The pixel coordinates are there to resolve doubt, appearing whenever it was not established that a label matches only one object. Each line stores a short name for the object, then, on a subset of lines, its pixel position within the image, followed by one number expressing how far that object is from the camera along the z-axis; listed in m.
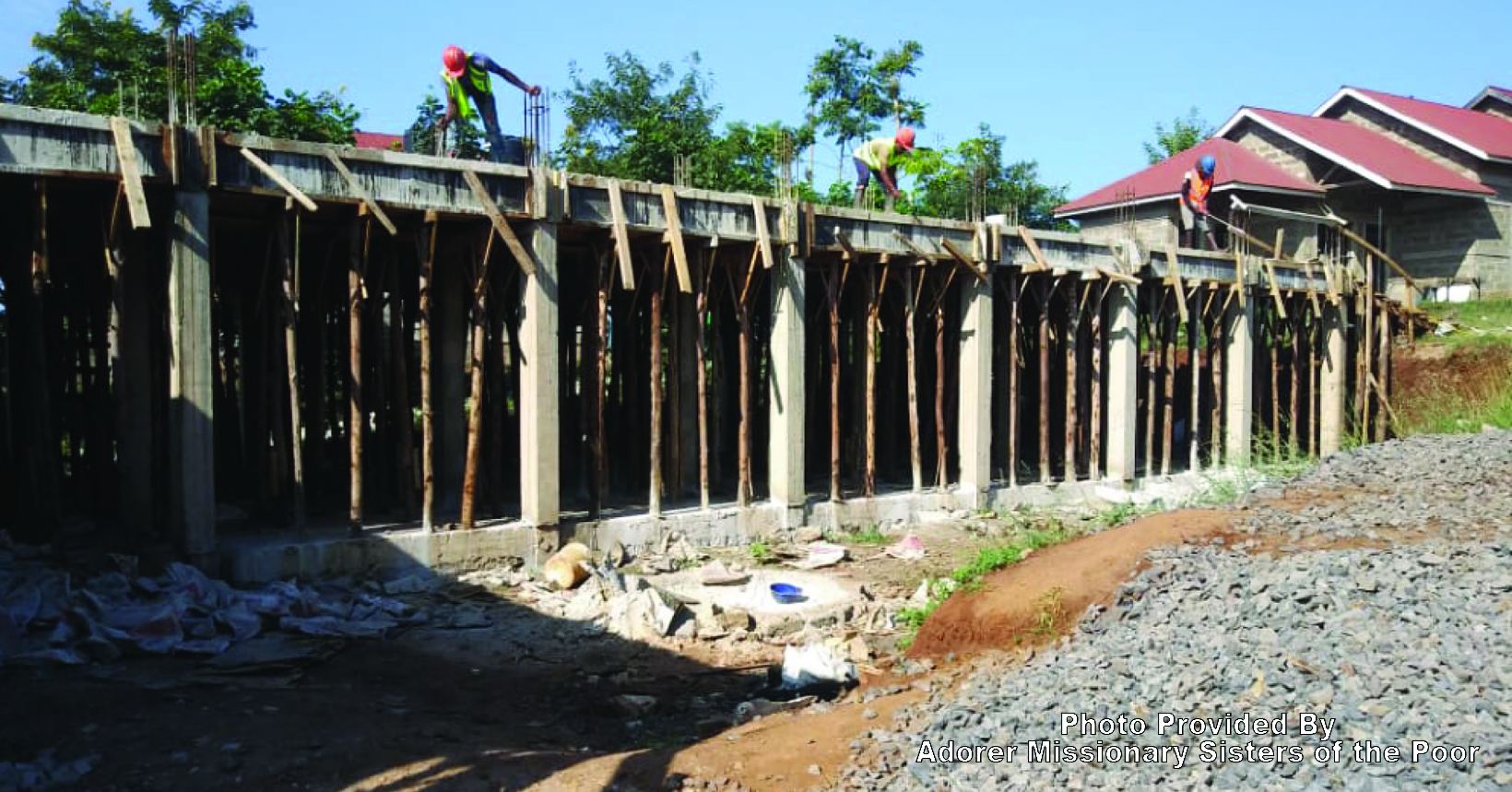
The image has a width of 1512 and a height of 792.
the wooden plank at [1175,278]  17.44
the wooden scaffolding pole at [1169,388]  18.03
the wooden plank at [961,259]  14.71
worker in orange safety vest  19.16
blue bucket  10.80
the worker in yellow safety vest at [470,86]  11.85
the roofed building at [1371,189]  25.38
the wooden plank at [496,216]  11.02
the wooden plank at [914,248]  14.56
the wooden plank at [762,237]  13.07
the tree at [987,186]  26.42
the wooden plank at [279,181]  9.78
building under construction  9.77
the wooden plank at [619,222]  11.68
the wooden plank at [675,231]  12.13
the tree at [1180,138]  38.34
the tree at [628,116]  27.16
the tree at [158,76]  20.05
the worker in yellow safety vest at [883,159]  15.53
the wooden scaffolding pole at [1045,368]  16.23
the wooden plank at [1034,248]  15.75
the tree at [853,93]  28.45
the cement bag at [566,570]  10.98
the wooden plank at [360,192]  10.20
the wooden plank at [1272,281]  18.88
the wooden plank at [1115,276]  16.64
